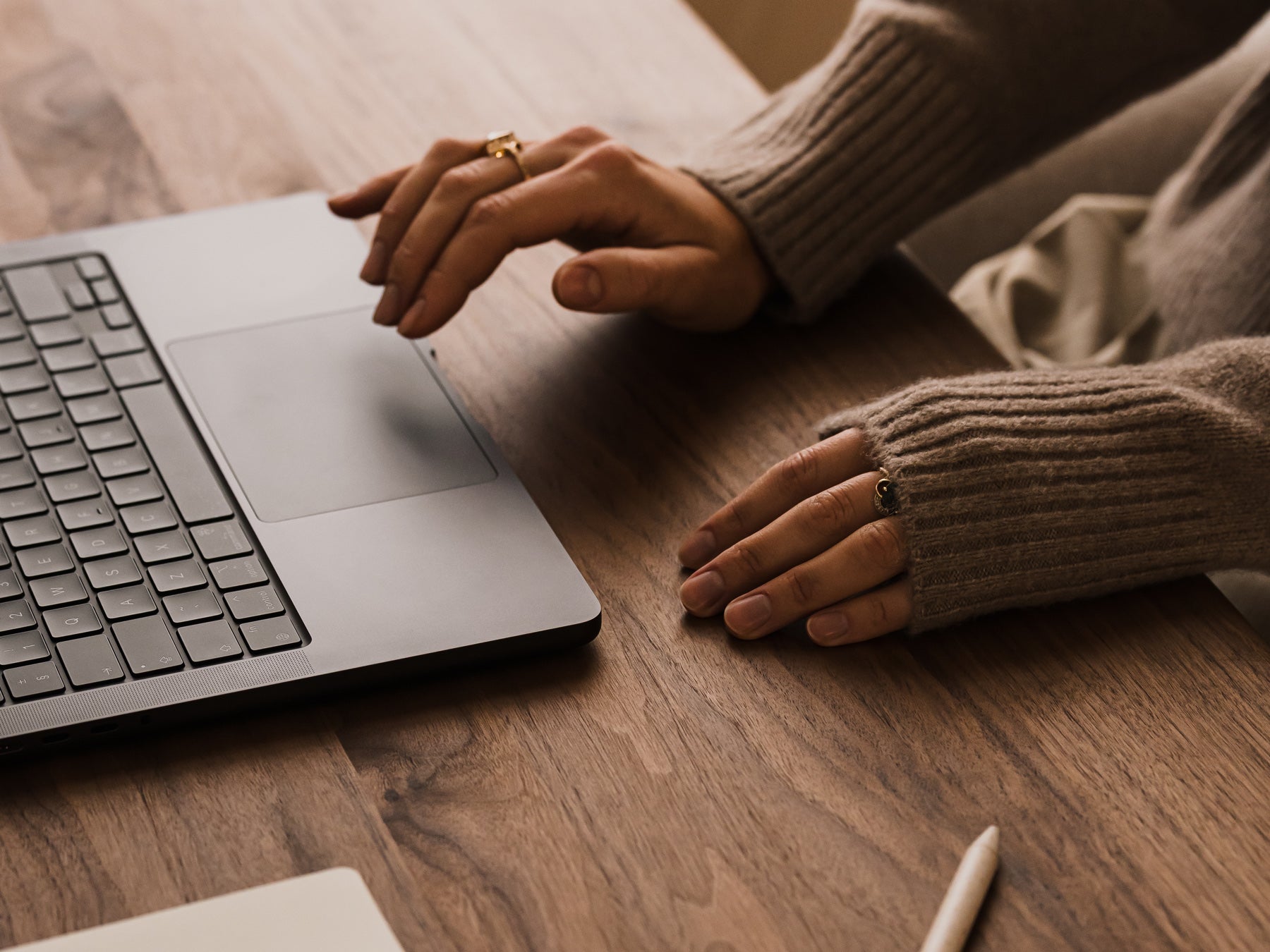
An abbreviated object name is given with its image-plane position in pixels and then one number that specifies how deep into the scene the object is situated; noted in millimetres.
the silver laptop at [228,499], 739
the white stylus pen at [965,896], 706
